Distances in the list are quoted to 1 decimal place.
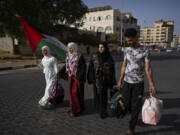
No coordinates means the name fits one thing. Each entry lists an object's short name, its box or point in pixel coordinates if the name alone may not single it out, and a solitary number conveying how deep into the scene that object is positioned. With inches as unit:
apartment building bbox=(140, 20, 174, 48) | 5036.9
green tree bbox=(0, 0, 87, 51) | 698.2
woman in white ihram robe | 177.0
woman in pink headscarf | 162.4
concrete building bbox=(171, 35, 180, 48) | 6506.9
